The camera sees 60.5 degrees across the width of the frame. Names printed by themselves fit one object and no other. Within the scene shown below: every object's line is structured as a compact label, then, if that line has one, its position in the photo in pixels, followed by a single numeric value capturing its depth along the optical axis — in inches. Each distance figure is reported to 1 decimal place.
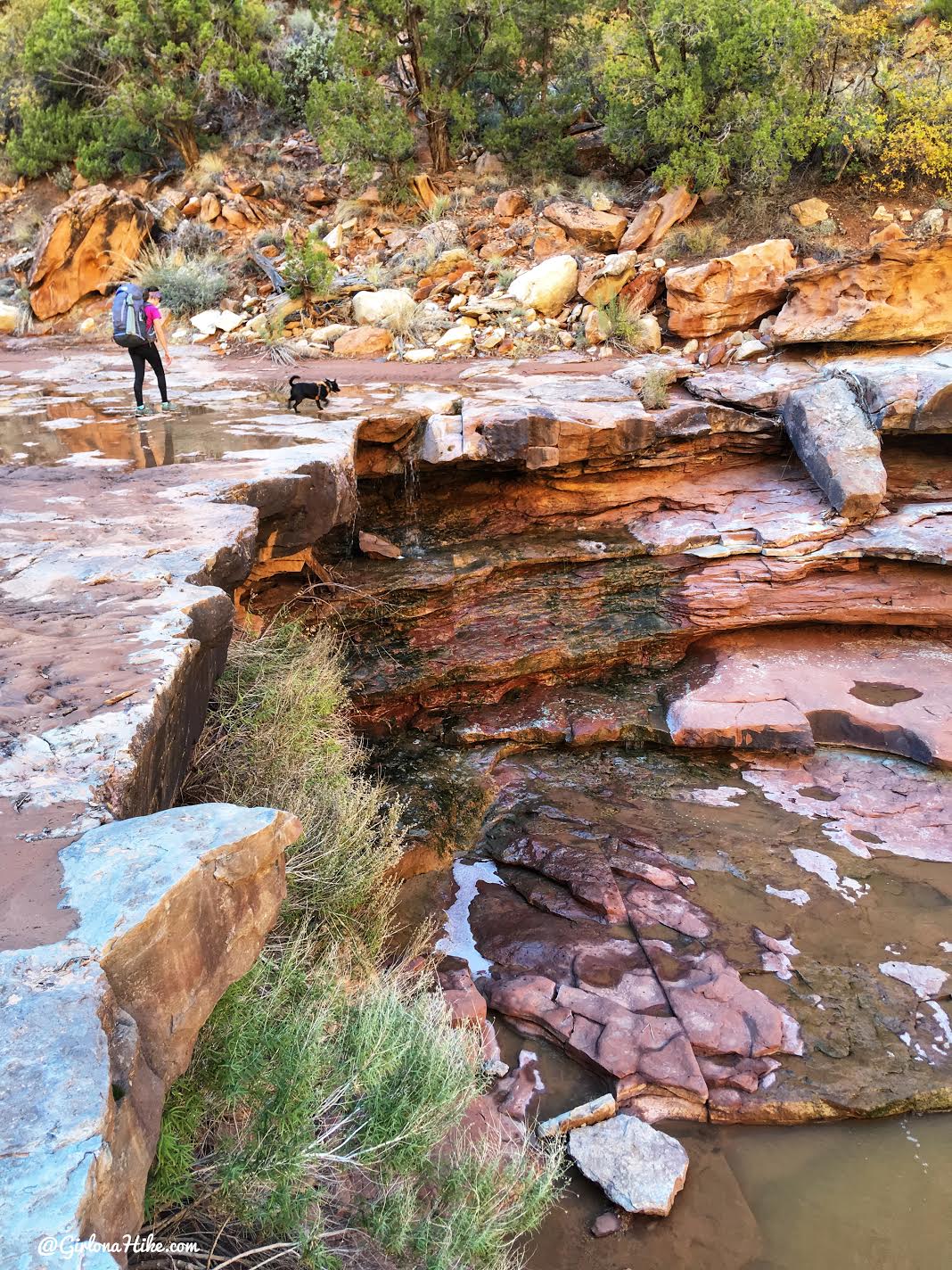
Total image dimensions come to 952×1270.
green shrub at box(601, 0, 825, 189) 398.9
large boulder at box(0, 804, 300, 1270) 55.9
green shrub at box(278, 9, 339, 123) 561.6
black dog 278.5
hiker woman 273.6
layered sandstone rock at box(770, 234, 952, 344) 324.8
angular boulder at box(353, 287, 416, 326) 412.5
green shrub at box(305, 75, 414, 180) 478.6
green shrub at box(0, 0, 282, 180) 512.7
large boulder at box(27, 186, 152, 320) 473.7
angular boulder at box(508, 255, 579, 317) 402.6
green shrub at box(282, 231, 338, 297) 415.8
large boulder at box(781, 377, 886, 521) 270.8
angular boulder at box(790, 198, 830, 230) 406.3
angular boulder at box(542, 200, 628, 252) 426.3
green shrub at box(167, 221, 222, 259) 496.1
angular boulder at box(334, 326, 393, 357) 393.7
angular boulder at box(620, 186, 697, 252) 424.2
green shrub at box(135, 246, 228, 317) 450.6
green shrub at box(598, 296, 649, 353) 374.0
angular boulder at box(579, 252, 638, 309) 395.5
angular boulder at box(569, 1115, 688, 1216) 140.1
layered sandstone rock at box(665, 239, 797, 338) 360.8
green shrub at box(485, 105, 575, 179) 486.0
